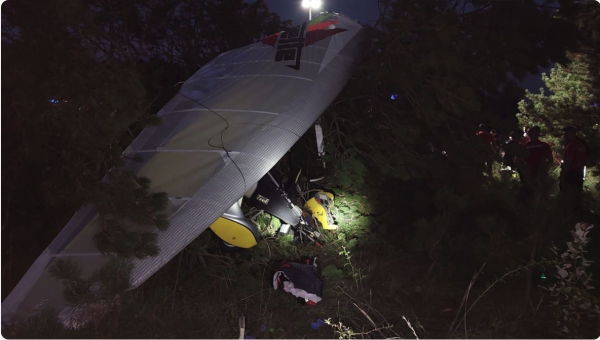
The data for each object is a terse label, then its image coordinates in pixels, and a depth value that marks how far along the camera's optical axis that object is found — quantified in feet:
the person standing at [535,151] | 17.80
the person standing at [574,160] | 17.81
